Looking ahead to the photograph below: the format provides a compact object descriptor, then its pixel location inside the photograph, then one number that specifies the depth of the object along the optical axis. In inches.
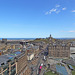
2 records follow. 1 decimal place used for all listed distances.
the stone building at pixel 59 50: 3623.8
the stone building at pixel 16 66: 1263.8
